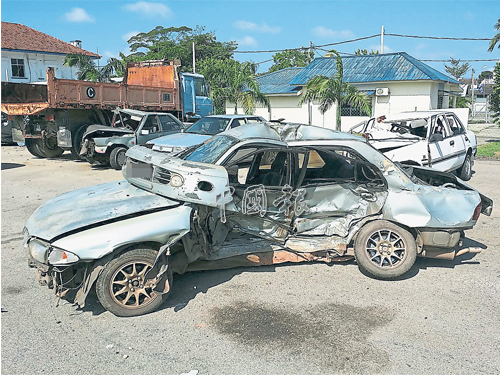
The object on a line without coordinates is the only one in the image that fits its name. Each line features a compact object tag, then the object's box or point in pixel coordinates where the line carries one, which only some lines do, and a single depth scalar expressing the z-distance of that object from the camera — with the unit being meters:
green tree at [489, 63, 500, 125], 18.91
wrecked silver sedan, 4.11
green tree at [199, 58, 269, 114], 21.06
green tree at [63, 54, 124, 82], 25.47
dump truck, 13.96
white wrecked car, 9.30
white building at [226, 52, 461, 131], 22.23
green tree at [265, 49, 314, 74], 44.22
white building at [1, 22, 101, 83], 32.50
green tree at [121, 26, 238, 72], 42.25
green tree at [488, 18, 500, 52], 20.61
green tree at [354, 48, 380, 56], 42.22
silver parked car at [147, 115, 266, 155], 10.79
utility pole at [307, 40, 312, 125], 24.84
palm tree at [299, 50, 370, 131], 15.76
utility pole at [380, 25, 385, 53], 29.78
